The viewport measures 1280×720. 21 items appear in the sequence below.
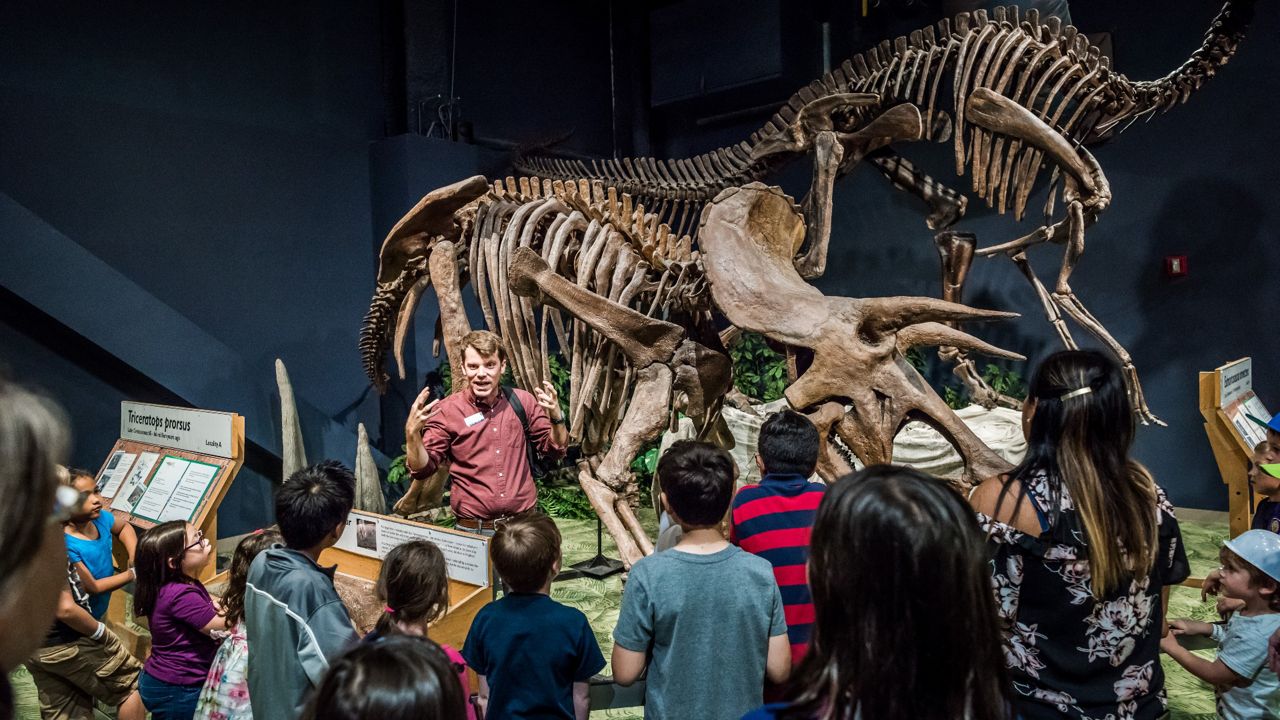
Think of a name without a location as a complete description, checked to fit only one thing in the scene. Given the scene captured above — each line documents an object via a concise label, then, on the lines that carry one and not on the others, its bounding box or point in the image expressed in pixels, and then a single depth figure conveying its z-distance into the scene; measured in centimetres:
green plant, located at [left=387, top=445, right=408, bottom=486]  818
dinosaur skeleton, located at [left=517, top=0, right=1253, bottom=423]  542
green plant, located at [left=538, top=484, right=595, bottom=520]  806
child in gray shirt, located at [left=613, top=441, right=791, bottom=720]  208
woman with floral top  174
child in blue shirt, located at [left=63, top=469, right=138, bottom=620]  341
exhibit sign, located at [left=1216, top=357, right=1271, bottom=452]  476
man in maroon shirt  415
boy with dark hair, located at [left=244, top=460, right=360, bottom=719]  211
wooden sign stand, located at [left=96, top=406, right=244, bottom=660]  444
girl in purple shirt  273
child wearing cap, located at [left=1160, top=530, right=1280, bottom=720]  221
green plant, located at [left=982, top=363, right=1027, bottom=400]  821
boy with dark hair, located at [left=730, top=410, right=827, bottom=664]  242
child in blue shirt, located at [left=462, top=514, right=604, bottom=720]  210
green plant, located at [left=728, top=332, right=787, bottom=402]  897
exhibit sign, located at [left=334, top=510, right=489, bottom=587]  301
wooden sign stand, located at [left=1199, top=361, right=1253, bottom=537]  469
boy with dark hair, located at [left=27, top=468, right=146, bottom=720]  302
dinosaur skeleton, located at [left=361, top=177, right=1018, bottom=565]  296
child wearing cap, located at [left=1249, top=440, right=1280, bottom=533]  313
